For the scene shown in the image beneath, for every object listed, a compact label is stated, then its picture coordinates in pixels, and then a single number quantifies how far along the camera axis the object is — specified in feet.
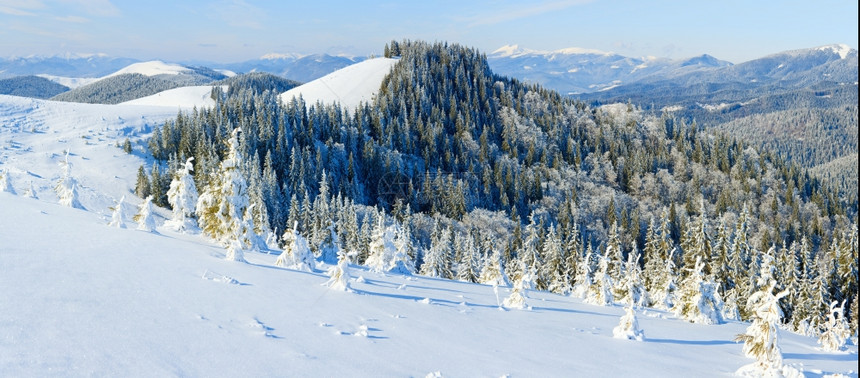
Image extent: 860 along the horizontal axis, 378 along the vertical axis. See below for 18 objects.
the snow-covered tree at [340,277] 58.80
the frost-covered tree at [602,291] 103.76
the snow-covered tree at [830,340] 67.31
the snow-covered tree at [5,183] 120.76
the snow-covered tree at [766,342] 47.16
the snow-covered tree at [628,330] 56.90
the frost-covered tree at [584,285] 132.02
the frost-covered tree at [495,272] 139.67
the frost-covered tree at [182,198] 95.55
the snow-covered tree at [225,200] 88.53
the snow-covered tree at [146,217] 80.94
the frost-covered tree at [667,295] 114.30
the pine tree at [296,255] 74.95
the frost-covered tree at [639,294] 101.86
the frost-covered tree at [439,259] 211.00
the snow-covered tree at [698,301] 84.37
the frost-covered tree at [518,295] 69.97
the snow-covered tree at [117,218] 79.65
